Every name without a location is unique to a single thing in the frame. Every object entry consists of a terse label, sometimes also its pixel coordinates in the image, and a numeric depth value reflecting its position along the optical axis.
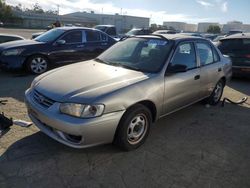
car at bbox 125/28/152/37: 12.90
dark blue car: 5.54
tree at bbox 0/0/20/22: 38.77
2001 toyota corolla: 2.23
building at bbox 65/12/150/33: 54.02
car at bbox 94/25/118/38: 11.78
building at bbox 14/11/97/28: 46.45
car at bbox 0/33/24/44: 6.96
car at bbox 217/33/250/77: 6.00
